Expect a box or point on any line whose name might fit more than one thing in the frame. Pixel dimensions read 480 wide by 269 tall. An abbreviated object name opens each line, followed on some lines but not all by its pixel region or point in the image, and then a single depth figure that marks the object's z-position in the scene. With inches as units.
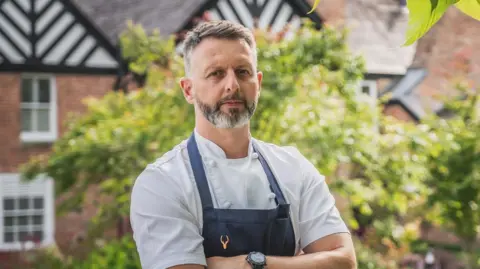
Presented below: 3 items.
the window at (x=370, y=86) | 657.6
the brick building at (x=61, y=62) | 528.1
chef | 86.7
